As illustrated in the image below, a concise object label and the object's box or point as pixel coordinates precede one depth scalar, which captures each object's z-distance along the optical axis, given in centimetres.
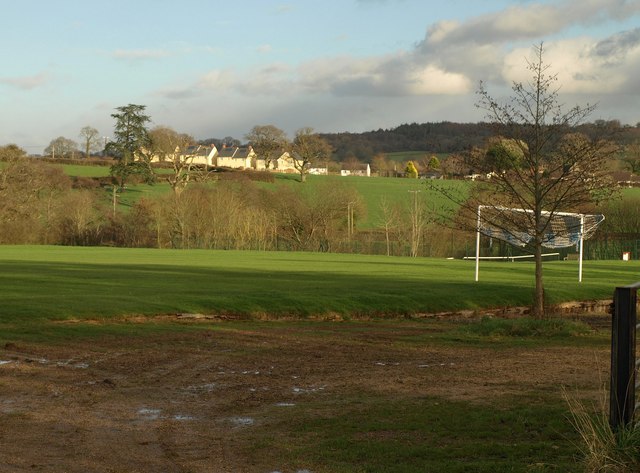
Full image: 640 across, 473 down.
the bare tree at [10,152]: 8825
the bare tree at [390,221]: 8331
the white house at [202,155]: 11009
